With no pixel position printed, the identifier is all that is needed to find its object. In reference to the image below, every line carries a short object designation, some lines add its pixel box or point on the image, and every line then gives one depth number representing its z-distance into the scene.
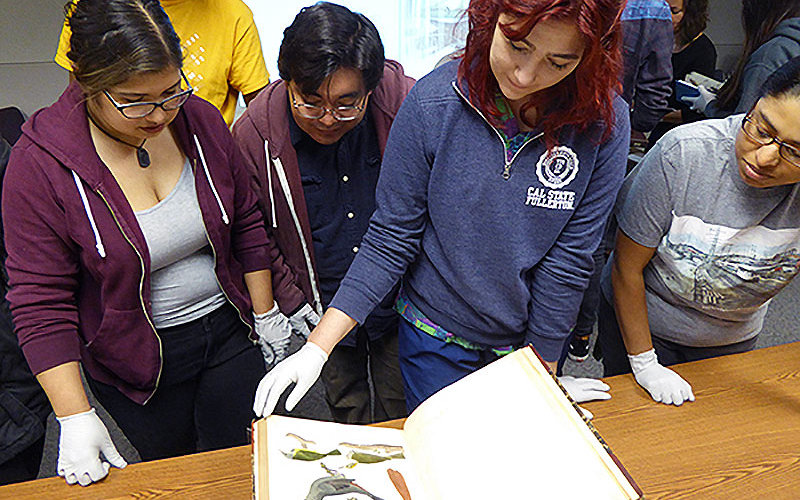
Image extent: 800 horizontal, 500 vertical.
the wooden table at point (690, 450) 0.86
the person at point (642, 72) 1.74
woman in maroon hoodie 0.91
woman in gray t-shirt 0.92
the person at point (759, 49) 1.76
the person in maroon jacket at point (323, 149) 1.16
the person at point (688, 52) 2.38
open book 0.65
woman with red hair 0.84
